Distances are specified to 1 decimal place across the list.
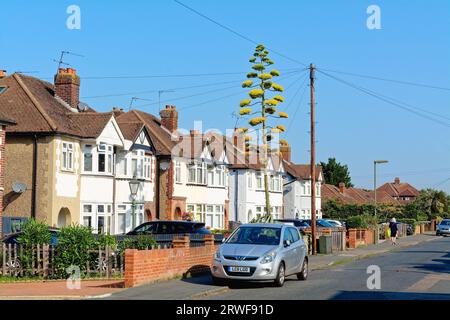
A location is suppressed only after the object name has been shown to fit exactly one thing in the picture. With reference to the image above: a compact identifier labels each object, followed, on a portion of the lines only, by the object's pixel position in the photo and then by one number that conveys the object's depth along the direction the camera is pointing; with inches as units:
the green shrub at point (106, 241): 830.8
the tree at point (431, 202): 3651.6
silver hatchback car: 693.3
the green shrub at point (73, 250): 820.6
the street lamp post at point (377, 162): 2192.2
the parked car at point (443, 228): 2620.6
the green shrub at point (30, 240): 830.5
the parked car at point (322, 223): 1876.2
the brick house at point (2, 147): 1142.3
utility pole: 1334.9
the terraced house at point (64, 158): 1342.3
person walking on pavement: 1855.3
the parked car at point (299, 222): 1635.1
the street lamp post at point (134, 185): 1255.0
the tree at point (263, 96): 1802.4
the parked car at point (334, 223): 1965.4
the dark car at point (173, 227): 1145.7
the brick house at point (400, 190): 5388.8
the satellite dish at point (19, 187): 1334.9
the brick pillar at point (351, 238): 1659.7
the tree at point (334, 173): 4690.0
